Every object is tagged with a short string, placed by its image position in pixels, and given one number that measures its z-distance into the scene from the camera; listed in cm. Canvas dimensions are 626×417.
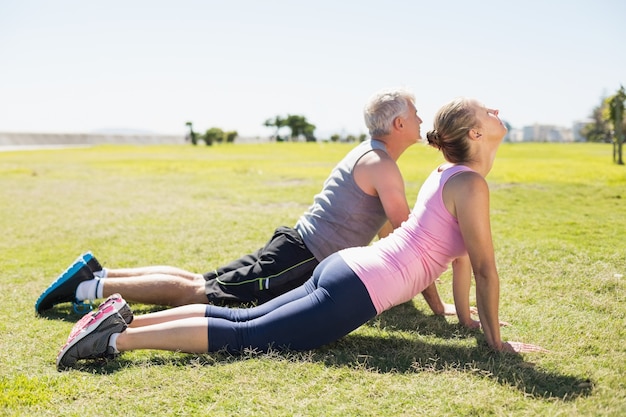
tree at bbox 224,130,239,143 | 6049
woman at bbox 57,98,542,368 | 350
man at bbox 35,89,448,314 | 449
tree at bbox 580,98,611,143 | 7132
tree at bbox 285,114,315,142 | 7806
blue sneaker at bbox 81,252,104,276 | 498
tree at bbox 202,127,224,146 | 5700
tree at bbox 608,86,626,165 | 2347
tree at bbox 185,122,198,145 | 6162
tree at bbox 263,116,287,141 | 7950
